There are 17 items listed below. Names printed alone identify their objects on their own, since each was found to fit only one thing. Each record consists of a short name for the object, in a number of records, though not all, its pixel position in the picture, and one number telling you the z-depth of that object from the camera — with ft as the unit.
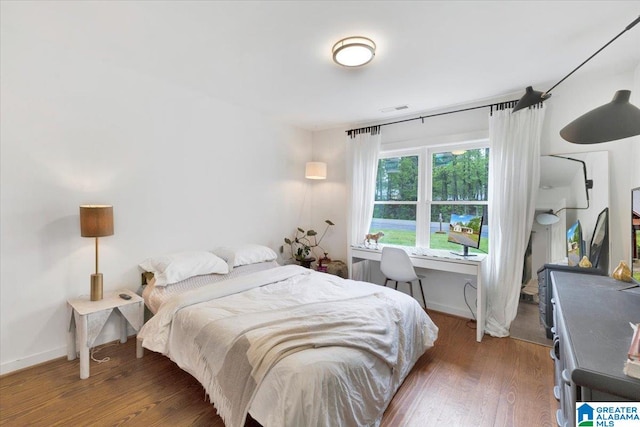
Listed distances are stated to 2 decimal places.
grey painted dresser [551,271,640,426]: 2.55
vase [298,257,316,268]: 13.41
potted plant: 13.62
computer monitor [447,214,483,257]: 10.21
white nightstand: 6.89
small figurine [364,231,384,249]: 12.78
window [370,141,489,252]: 11.07
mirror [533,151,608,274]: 8.29
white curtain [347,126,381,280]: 13.04
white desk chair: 10.55
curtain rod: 9.71
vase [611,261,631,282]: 5.75
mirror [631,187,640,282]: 4.83
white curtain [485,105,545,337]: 9.27
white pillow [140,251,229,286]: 8.38
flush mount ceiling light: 6.72
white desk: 9.41
